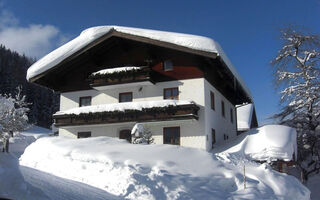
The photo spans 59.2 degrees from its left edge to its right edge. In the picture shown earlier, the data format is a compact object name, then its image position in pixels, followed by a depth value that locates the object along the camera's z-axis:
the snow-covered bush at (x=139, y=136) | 13.66
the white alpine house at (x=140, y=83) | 15.61
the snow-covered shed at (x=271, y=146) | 14.20
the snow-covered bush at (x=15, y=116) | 14.92
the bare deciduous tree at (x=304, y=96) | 18.39
